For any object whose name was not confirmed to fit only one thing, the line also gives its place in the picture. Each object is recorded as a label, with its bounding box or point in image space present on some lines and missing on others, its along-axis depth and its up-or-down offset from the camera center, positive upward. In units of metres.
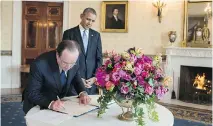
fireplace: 5.32 -0.56
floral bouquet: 1.62 -0.15
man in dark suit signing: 1.92 -0.17
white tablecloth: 1.71 -0.43
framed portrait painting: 5.73 +0.86
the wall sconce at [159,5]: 5.38 +1.03
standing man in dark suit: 3.07 +0.10
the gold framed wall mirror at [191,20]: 5.23 +0.72
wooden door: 6.29 +0.67
